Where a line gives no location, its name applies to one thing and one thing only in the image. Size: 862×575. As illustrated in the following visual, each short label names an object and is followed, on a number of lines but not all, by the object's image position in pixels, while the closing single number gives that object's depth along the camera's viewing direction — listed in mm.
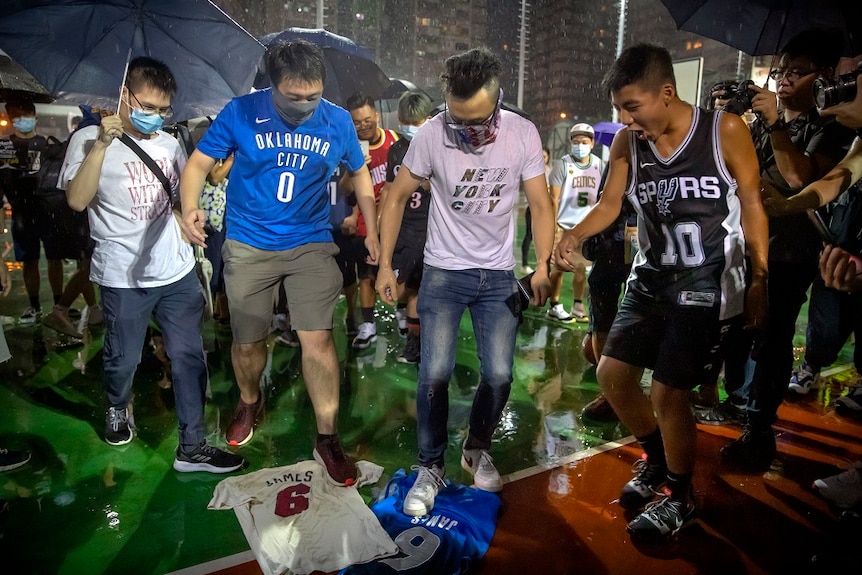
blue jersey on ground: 2562
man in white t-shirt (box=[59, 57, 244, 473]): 3273
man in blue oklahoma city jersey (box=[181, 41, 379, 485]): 3236
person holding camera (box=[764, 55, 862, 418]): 2592
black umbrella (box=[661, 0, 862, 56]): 3631
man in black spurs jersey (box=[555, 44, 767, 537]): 2666
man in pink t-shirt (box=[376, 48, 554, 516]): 3098
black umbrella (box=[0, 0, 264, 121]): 3404
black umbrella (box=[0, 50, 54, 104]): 5621
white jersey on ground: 2627
